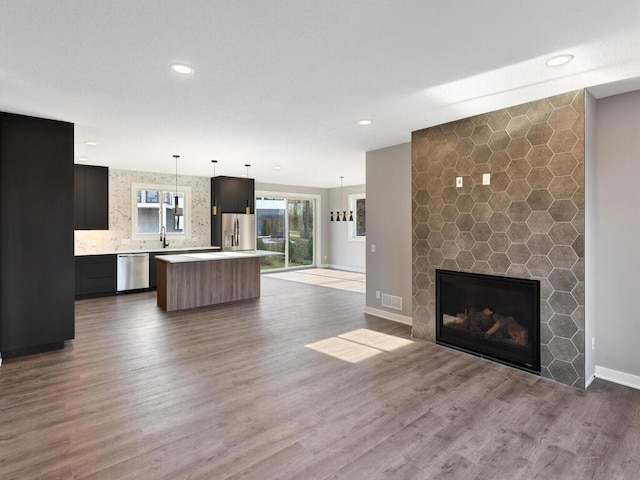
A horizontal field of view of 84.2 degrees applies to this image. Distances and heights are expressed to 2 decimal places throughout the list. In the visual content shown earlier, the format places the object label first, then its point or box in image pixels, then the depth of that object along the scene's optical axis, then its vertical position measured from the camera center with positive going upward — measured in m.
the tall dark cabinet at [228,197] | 8.72 +0.96
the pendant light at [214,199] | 6.84 +0.90
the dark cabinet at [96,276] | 6.89 -0.81
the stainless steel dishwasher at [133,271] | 7.36 -0.76
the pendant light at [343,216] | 10.12 +0.57
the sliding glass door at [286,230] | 10.54 +0.17
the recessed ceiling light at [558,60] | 2.52 +1.28
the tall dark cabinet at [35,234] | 3.74 +0.01
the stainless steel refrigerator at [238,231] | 8.83 +0.10
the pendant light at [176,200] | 6.24 +0.65
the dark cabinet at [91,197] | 7.07 +0.77
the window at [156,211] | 8.09 +0.58
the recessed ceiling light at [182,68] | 2.68 +1.29
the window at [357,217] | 10.84 +0.56
